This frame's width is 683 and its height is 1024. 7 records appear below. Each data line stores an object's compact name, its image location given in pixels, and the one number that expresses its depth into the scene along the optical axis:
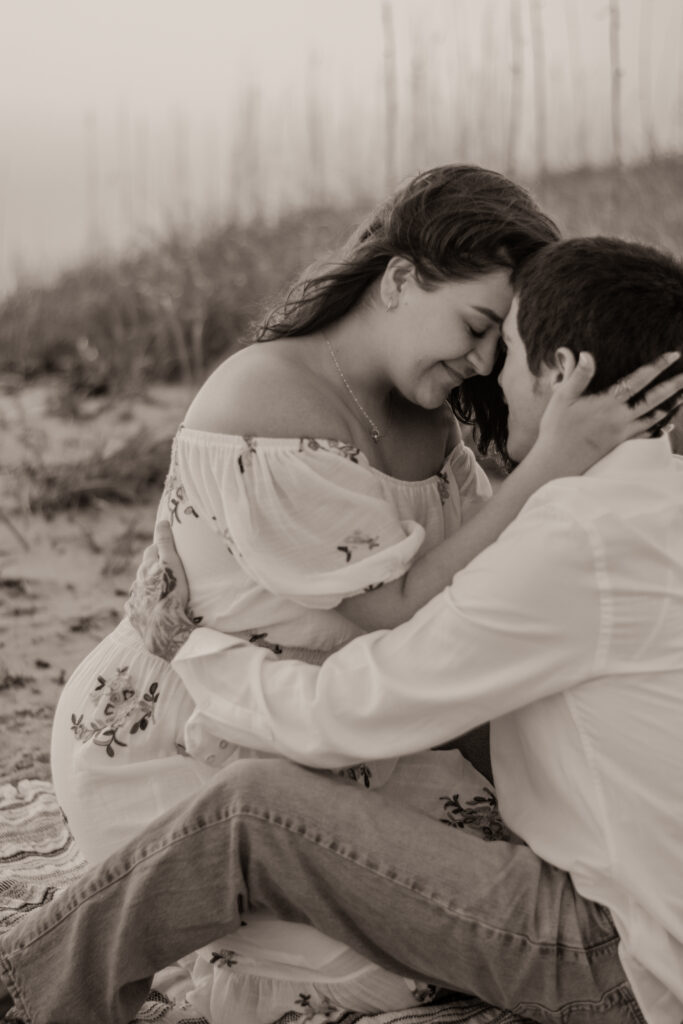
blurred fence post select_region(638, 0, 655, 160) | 7.39
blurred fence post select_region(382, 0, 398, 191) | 7.50
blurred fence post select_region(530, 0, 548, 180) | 7.57
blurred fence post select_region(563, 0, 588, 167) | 7.76
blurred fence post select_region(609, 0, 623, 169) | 6.65
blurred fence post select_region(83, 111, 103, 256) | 8.48
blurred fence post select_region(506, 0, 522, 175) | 7.46
